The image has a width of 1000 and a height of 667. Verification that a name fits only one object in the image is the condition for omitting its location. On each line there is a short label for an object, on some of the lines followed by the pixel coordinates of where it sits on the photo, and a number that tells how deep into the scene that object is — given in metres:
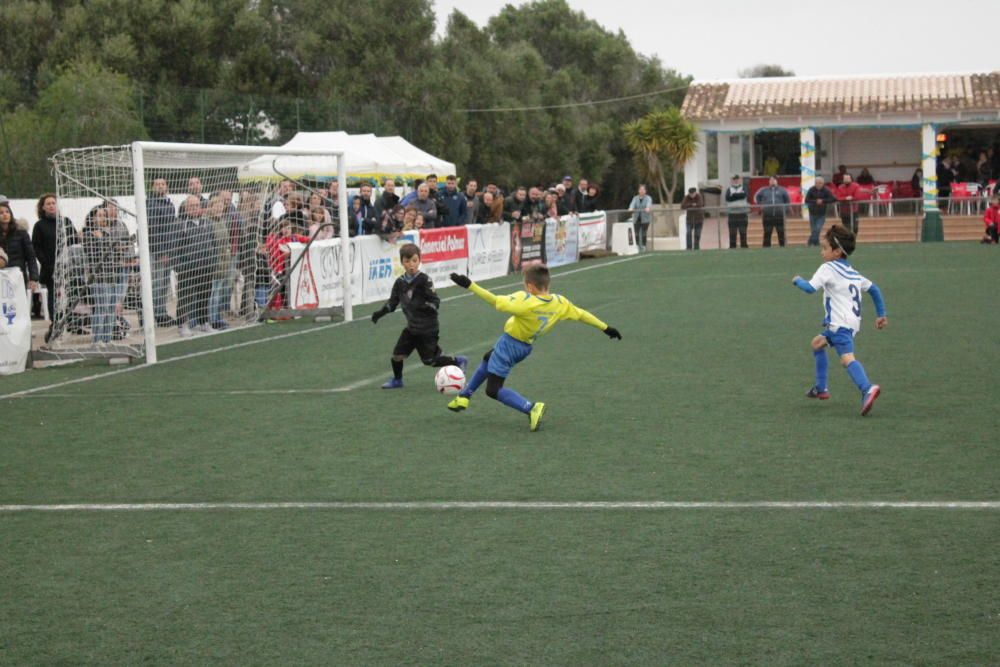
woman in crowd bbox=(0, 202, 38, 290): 15.27
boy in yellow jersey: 9.58
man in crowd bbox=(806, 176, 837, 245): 33.50
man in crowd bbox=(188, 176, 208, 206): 17.45
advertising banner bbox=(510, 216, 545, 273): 27.47
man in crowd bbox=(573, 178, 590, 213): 32.56
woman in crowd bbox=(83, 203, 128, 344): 15.27
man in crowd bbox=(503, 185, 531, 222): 28.05
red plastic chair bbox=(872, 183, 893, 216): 34.69
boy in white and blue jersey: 10.33
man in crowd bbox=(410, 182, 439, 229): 23.86
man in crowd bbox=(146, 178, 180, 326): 16.41
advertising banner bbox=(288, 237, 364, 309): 19.61
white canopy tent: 27.70
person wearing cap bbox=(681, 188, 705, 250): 35.41
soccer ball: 10.77
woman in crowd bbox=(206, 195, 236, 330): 17.59
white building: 42.31
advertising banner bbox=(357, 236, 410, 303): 21.75
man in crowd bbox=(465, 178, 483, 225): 26.02
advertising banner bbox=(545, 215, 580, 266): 29.39
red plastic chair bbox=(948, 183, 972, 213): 34.47
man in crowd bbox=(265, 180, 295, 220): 19.39
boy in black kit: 11.94
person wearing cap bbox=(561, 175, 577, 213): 31.20
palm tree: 44.19
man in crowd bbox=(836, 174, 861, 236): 34.38
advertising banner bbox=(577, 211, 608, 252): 32.09
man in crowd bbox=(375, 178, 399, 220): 22.52
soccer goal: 15.28
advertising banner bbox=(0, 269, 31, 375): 14.23
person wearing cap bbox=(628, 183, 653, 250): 34.84
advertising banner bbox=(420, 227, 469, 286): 23.52
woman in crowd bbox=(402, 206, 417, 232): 23.06
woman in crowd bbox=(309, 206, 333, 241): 19.50
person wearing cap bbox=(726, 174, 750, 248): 34.38
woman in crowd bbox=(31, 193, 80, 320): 16.77
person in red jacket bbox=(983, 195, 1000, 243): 32.38
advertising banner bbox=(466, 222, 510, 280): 25.61
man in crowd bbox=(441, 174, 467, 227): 25.25
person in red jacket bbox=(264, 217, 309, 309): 19.06
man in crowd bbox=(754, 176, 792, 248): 34.69
